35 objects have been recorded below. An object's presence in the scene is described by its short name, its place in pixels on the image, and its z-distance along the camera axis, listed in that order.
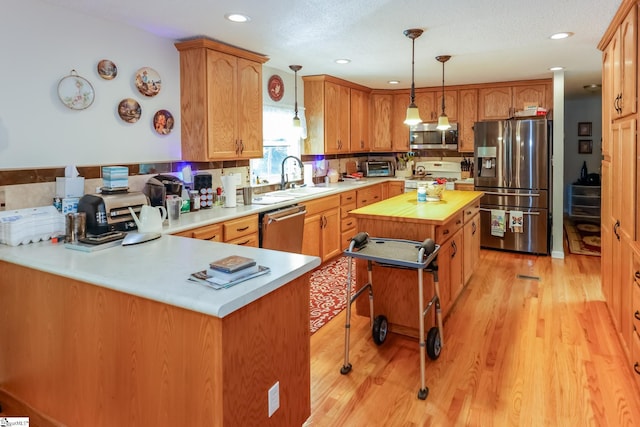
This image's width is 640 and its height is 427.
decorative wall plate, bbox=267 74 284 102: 4.88
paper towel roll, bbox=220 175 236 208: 3.85
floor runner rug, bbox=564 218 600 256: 5.73
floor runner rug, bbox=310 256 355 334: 3.58
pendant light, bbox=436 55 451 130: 4.30
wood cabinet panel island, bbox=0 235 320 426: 1.61
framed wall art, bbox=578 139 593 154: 8.25
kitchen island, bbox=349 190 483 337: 3.08
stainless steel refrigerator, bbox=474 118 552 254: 5.40
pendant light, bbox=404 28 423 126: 3.41
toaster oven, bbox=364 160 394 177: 6.79
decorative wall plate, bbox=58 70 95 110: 2.86
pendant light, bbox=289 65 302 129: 4.79
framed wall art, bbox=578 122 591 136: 8.20
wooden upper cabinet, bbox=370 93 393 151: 6.73
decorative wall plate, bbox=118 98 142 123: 3.24
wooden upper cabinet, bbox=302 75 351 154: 5.42
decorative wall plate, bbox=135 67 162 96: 3.35
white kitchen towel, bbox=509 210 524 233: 5.55
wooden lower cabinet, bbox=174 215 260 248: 3.16
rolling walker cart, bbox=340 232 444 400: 2.50
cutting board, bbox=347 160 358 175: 6.67
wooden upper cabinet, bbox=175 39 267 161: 3.59
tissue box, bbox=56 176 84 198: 2.79
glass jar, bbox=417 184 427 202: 3.89
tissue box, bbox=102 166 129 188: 2.82
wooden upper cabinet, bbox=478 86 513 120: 5.93
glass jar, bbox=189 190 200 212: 3.70
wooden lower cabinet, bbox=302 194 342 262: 4.65
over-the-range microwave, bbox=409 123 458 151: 6.28
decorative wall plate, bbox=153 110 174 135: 3.51
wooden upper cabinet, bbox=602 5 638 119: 2.57
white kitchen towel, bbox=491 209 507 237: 5.64
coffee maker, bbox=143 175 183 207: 3.31
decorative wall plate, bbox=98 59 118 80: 3.07
